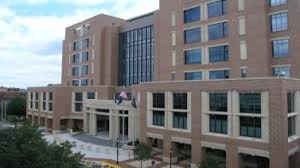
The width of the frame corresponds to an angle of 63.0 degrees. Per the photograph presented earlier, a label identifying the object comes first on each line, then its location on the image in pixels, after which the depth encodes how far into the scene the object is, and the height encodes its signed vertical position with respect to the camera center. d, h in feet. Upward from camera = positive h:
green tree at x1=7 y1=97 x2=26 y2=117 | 289.74 -21.17
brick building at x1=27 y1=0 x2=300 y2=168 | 88.58 +1.77
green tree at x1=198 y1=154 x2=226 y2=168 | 76.79 -23.09
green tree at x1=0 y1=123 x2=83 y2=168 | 49.75 -14.16
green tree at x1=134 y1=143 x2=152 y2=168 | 98.22 -25.30
